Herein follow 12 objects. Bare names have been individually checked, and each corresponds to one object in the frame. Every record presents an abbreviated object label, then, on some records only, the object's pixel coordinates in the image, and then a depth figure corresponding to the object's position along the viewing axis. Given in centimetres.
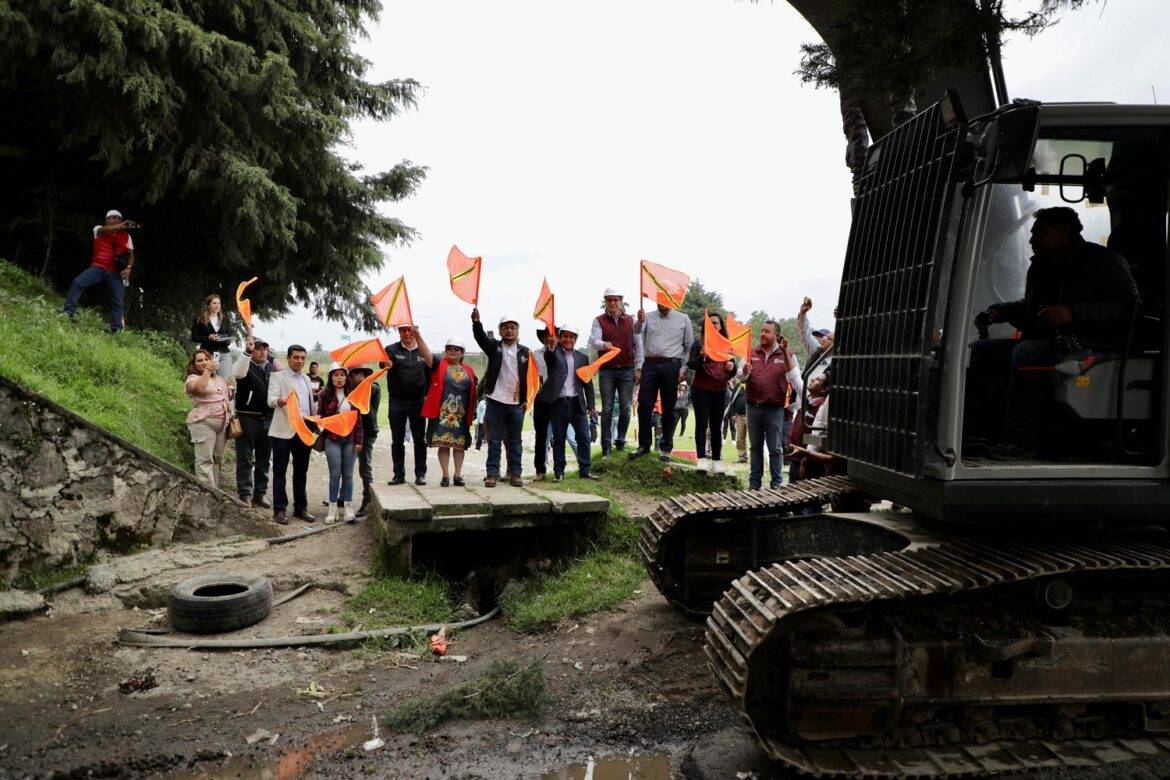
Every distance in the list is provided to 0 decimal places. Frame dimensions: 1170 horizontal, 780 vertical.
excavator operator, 396
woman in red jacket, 906
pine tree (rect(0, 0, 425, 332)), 1188
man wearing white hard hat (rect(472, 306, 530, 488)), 919
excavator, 382
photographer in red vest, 1220
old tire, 616
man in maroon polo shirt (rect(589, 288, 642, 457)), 1016
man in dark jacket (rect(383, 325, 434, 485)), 930
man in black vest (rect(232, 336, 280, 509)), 980
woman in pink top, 938
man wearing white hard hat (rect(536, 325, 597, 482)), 955
